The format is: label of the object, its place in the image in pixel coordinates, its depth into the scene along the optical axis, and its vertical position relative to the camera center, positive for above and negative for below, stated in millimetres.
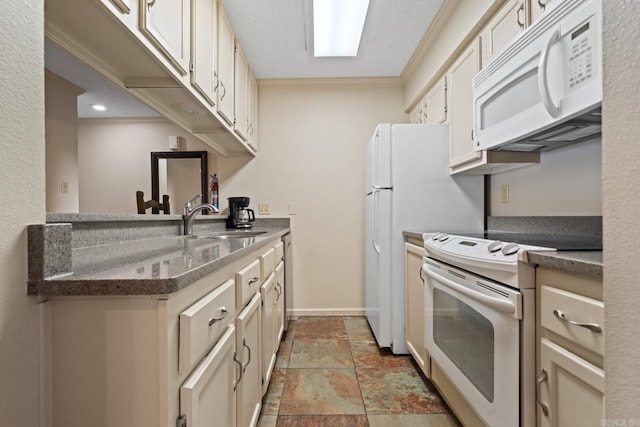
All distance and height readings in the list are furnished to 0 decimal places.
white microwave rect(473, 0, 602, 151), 949 +469
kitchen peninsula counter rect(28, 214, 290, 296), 576 -127
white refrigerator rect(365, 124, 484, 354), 2162 +87
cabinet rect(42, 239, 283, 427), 582 -280
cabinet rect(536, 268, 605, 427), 741 -367
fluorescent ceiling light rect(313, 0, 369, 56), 2021 +1342
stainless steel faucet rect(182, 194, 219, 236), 1969 -32
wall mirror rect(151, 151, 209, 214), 1713 +242
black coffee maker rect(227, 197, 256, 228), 2822 -7
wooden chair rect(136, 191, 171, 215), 1536 +45
